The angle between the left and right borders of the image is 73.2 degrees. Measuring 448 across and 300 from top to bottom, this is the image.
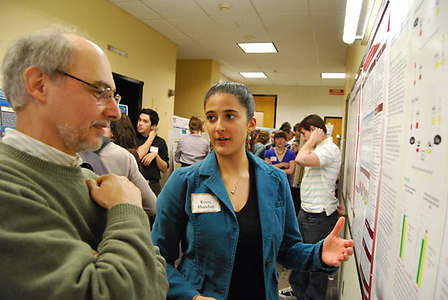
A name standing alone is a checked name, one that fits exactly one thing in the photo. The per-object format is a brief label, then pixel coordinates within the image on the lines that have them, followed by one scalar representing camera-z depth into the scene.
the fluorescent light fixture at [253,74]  9.11
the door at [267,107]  11.04
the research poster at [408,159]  0.49
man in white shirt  2.85
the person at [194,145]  4.85
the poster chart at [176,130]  5.74
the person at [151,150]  3.69
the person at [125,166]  1.94
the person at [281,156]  4.74
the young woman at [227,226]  1.16
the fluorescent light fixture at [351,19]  1.68
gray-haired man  0.58
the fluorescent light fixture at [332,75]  8.54
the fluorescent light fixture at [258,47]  6.25
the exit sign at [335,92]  10.42
